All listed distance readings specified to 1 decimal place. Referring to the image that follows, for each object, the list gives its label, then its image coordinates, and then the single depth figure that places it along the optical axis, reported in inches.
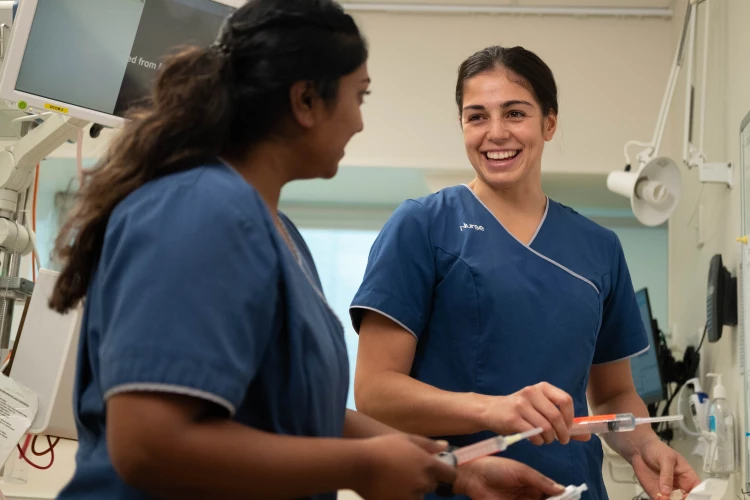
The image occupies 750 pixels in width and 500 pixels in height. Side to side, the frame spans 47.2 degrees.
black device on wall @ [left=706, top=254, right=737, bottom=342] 102.0
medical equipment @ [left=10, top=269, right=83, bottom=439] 71.6
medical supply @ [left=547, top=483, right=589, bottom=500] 41.1
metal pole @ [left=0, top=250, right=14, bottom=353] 75.7
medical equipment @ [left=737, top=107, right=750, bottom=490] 93.0
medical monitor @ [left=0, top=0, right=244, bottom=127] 74.7
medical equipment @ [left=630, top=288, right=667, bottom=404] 124.0
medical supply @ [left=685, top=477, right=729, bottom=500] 46.4
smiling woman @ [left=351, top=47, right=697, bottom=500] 51.0
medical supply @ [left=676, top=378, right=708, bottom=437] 106.7
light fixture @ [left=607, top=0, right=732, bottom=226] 108.2
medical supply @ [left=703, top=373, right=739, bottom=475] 98.7
